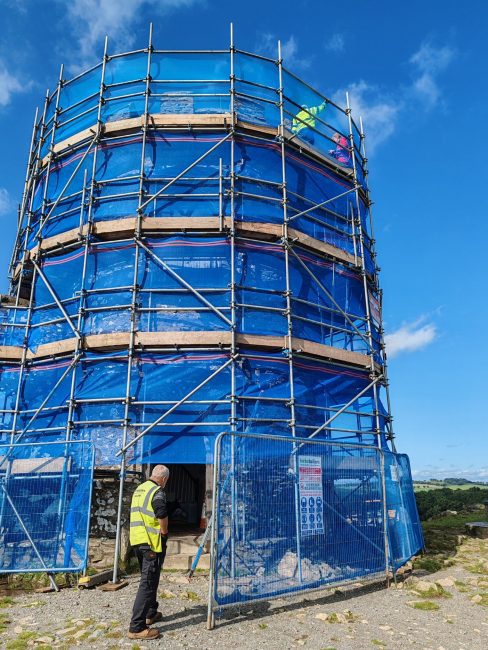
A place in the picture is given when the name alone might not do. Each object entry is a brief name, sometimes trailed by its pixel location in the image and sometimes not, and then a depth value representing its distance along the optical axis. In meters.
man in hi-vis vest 5.09
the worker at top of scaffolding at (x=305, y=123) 12.73
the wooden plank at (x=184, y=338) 9.66
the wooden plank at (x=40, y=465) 7.45
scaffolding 9.65
